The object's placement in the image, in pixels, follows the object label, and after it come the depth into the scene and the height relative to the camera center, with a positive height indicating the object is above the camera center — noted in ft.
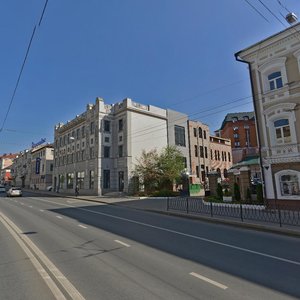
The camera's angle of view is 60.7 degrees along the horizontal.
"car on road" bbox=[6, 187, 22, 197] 128.31 +2.90
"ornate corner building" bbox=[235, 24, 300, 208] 53.16 +17.53
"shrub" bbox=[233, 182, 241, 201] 64.77 +0.05
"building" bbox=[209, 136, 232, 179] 173.06 +27.44
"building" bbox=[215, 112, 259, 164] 263.08 +62.49
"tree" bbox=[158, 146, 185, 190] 111.55 +11.45
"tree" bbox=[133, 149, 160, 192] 113.91 +9.87
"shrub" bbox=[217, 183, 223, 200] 72.19 +0.47
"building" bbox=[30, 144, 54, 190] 213.46 +24.95
